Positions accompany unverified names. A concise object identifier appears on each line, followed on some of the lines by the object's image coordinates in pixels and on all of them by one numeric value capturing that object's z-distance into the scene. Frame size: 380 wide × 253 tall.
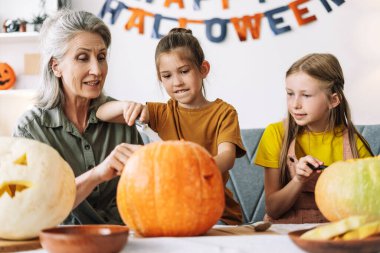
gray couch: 2.30
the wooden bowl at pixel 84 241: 0.73
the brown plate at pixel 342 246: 0.72
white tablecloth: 0.79
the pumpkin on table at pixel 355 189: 0.99
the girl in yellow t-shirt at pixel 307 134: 1.77
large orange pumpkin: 0.89
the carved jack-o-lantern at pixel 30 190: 0.88
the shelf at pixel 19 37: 3.47
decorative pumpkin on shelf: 3.54
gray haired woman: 1.60
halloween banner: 3.40
